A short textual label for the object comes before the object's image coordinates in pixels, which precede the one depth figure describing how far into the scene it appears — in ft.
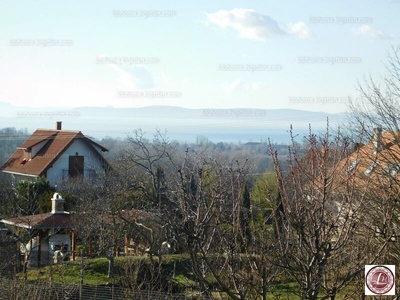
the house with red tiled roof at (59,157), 110.42
